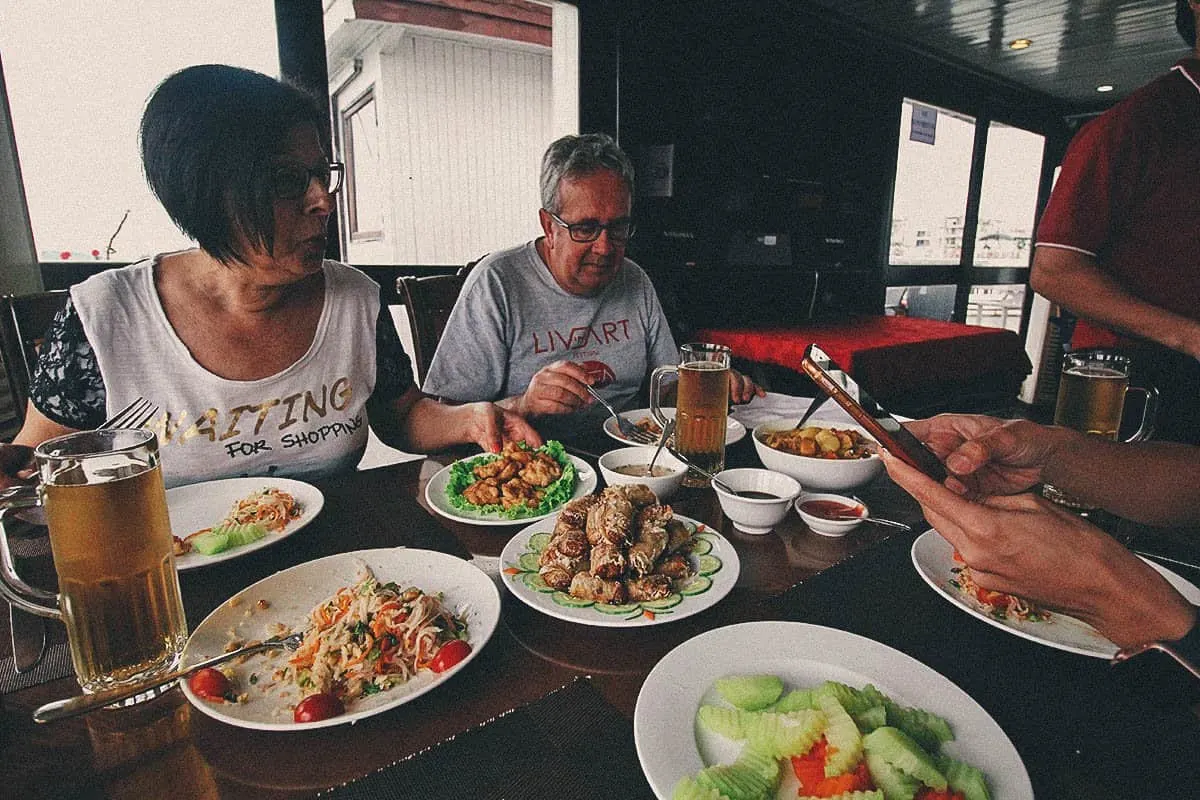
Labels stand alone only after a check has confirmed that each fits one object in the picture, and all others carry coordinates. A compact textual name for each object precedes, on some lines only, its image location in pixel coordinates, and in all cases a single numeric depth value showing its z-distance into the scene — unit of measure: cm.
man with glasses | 224
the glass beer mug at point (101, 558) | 75
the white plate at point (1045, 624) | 82
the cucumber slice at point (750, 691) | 68
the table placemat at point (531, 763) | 61
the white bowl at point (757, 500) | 113
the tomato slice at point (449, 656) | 75
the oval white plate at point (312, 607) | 68
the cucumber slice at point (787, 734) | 61
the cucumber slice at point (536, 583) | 92
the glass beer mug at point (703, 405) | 142
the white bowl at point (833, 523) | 114
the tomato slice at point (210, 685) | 70
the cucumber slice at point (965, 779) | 55
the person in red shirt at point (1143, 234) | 200
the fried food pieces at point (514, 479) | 125
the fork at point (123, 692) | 63
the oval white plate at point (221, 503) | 109
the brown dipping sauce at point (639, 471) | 131
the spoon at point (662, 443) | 133
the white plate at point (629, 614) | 83
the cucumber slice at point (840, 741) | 58
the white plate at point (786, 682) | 59
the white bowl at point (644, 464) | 122
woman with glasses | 141
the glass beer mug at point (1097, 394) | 149
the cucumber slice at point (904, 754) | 56
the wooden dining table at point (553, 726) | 62
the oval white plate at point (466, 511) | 119
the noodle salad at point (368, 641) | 74
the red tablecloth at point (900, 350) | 391
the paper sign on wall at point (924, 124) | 612
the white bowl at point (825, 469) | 127
